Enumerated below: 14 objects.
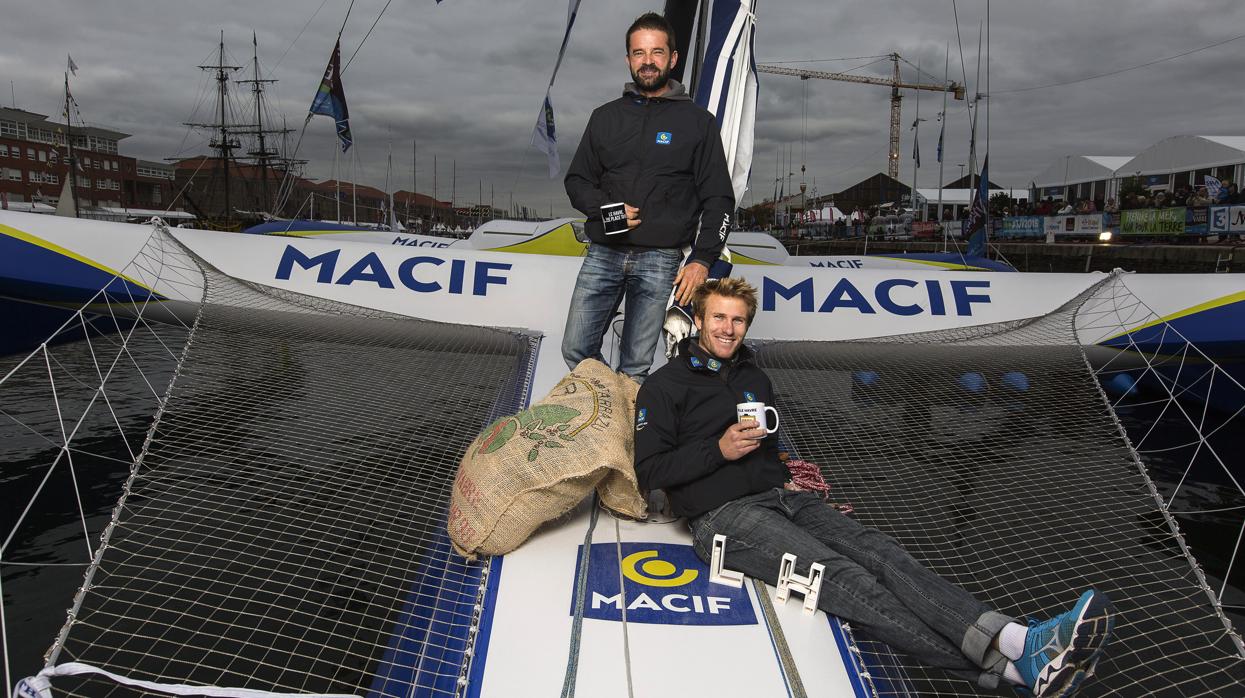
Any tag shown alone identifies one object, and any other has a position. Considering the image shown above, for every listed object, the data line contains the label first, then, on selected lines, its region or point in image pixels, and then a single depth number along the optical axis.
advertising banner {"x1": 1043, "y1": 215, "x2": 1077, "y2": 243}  16.08
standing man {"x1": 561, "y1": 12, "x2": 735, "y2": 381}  2.58
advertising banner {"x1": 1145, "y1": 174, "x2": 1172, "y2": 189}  21.34
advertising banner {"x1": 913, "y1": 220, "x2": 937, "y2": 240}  23.25
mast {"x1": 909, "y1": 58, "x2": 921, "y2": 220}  24.86
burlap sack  2.04
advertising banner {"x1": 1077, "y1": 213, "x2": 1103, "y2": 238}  15.04
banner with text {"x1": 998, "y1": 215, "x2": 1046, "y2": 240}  17.33
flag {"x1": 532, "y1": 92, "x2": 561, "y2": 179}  6.26
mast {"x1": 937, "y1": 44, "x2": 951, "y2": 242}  22.33
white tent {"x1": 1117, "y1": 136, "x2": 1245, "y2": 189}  18.94
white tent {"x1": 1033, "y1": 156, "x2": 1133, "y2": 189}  24.64
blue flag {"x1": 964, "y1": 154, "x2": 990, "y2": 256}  9.34
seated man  1.57
